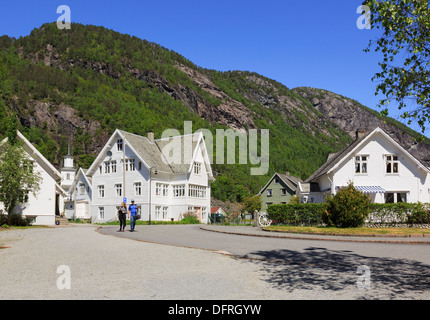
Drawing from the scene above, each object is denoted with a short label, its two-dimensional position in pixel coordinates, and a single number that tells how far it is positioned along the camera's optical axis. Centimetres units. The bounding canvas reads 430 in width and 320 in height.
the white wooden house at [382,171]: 3472
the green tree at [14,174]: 2996
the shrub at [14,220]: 2831
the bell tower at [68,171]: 8434
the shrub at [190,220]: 4497
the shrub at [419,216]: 2530
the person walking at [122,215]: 2386
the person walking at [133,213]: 2369
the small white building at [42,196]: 3378
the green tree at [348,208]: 2403
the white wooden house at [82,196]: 5606
